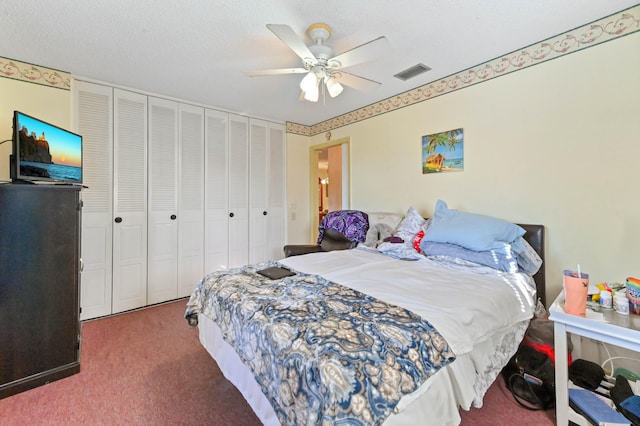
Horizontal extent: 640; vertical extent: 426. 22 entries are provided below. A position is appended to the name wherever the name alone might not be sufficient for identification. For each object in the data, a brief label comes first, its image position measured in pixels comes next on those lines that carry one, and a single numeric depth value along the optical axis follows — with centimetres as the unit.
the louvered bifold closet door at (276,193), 418
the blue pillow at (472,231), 203
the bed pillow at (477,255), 194
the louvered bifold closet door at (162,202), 319
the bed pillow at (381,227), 305
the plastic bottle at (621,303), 137
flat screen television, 183
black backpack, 160
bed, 90
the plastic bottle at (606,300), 143
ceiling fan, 164
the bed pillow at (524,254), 199
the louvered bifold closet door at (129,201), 297
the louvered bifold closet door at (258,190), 398
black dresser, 174
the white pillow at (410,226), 266
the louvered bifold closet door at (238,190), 379
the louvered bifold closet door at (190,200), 340
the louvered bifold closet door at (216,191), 360
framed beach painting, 266
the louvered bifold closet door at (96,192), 278
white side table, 125
